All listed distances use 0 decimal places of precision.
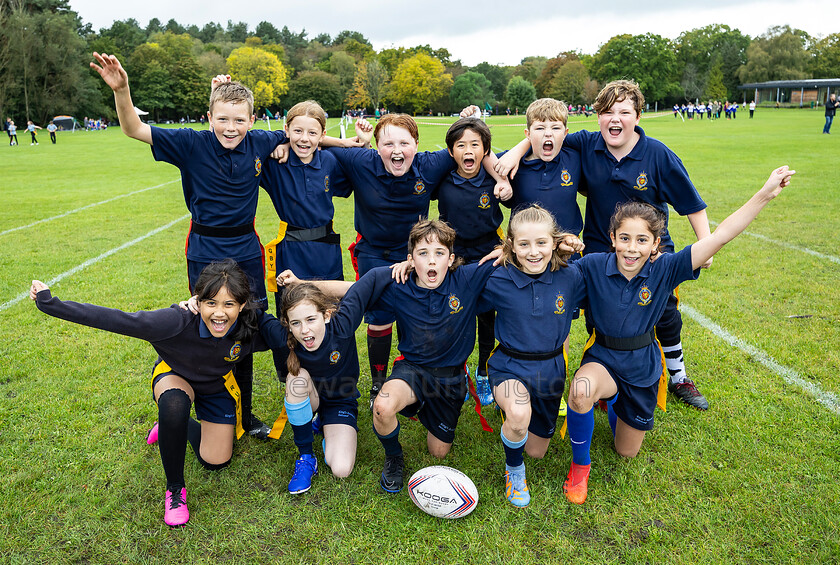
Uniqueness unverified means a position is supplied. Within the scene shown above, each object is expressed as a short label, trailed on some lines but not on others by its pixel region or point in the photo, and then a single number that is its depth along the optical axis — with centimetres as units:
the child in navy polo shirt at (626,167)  349
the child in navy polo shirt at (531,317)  301
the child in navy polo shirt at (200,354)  285
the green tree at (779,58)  7575
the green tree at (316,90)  8381
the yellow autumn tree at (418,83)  8556
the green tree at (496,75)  10899
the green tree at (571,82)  8356
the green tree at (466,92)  8781
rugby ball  282
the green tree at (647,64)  7694
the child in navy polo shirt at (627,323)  301
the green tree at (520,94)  8900
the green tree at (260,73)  7475
